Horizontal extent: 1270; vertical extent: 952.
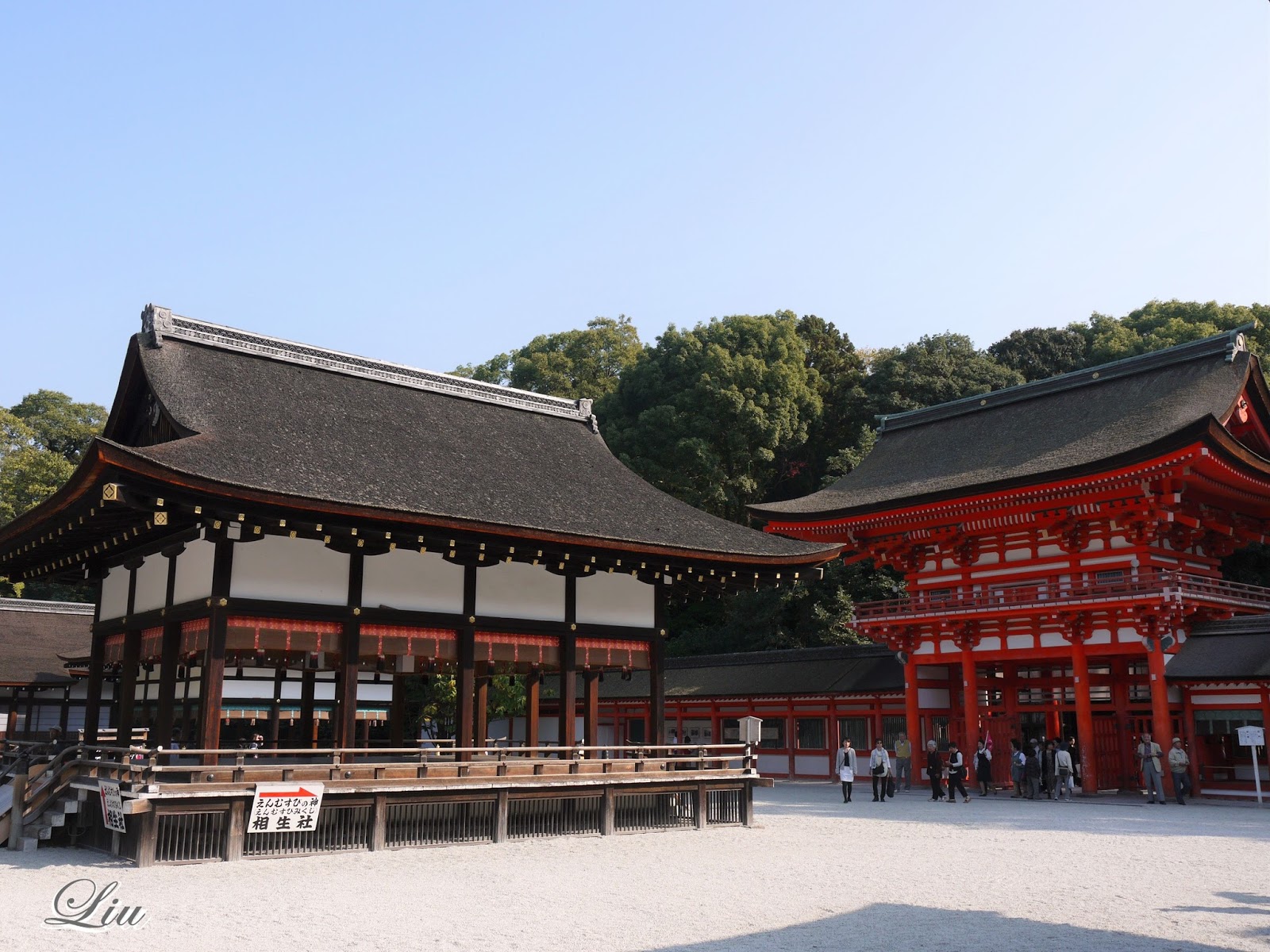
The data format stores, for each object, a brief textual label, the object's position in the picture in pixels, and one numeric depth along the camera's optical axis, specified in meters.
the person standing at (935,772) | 23.94
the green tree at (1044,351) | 50.84
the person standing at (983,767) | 24.72
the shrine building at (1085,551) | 23.55
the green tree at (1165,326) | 44.50
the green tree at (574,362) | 53.66
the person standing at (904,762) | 27.09
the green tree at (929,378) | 47.78
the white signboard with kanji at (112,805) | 12.61
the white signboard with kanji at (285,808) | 12.93
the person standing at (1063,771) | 23.64
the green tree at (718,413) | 44.72
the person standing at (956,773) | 23.14
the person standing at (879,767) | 23.69
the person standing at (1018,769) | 24.25
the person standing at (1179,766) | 22.33
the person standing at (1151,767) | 22.17
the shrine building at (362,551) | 14.04
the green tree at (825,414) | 49.28
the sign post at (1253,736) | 20.17
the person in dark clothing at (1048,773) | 24.23
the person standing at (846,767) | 23.16
